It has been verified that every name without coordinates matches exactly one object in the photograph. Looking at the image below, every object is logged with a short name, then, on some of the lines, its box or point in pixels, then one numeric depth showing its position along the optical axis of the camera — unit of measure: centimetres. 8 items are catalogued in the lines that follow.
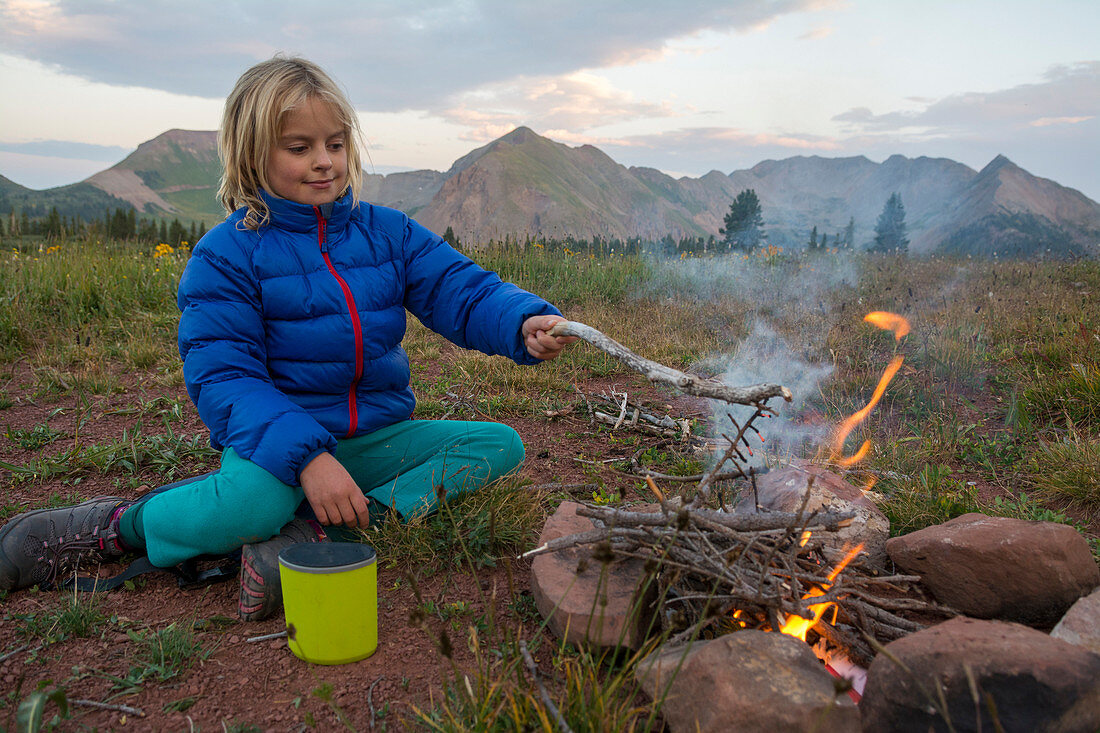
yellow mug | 162
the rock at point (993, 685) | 120
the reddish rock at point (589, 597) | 165
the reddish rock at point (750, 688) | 120
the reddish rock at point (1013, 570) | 178
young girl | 203
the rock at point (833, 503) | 209
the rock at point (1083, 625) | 154
